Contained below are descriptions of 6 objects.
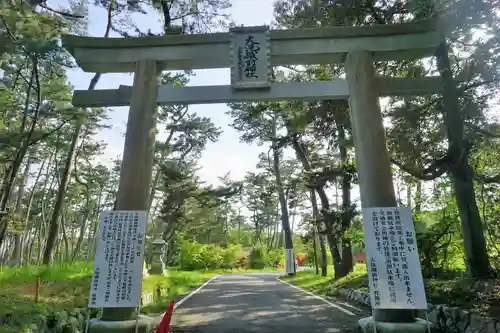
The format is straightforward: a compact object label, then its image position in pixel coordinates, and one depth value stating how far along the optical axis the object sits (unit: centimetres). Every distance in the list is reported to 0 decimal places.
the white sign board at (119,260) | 523
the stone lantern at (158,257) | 1759
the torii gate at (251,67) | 629
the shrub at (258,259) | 3731
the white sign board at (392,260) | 498
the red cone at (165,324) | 413
